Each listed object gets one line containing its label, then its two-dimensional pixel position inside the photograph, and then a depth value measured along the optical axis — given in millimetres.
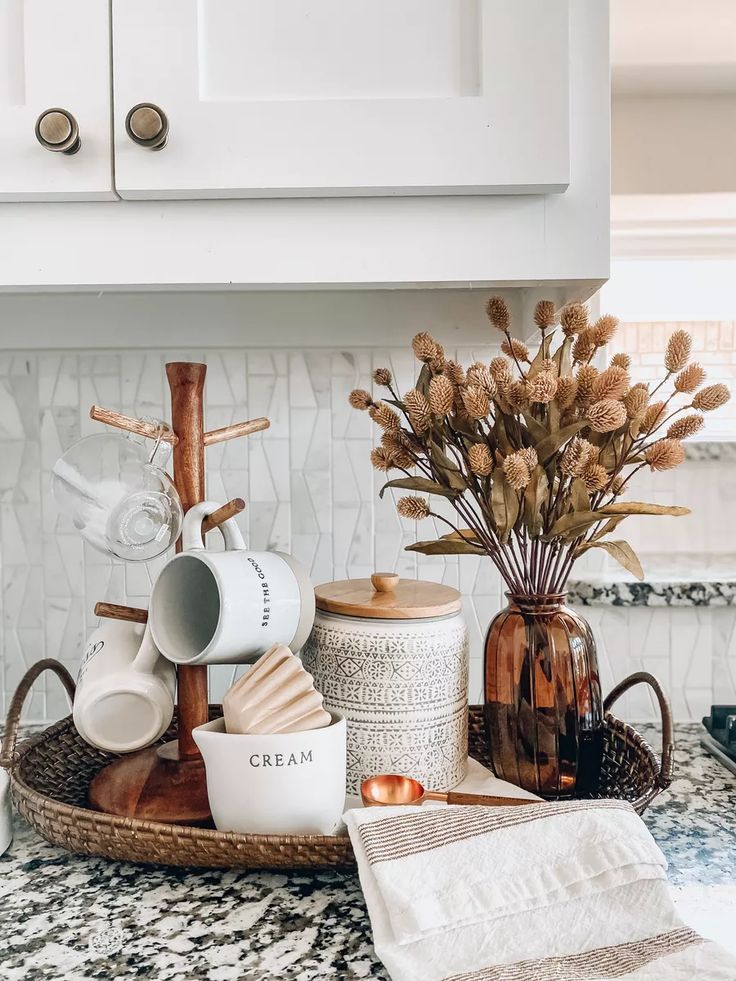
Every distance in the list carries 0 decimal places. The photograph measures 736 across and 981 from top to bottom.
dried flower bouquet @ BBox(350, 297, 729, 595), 796
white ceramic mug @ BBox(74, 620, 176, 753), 867
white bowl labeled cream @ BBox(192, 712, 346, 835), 743
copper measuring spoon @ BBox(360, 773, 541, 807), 807
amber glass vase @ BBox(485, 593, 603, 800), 880
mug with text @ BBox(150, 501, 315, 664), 815
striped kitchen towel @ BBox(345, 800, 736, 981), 589
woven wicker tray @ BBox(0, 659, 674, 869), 729
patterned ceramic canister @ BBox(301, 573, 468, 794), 852
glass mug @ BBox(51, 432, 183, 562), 841
